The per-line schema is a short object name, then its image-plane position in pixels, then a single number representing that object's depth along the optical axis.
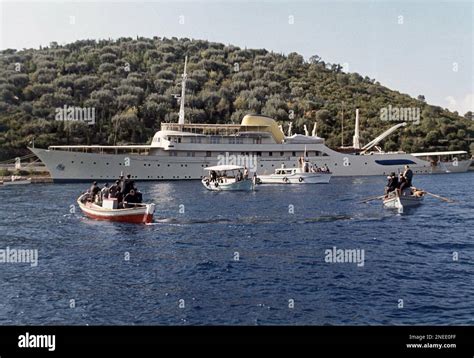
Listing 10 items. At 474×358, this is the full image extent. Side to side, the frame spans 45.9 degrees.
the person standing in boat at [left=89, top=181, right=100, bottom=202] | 30.83
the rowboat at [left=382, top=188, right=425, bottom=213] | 32.12
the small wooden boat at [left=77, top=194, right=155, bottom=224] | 26.67
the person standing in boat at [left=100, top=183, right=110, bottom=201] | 29.31
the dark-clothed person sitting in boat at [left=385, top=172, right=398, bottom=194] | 33.03
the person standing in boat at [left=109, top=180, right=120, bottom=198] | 28.61
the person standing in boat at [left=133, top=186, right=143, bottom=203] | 28.58
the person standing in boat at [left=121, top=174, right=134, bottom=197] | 28.44
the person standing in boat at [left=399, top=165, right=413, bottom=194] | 33.06
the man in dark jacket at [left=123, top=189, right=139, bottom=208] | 27.82
